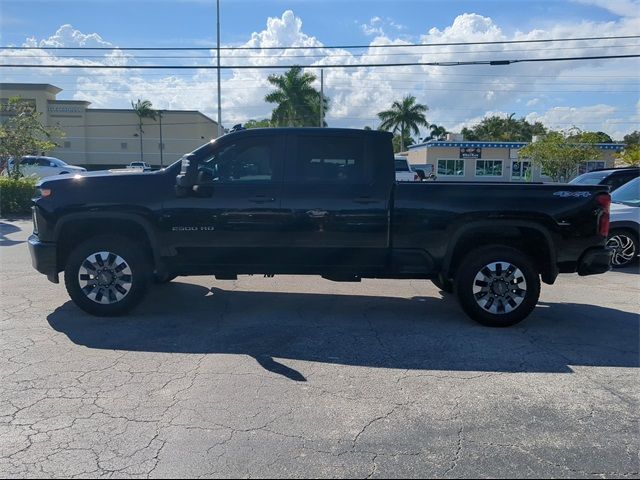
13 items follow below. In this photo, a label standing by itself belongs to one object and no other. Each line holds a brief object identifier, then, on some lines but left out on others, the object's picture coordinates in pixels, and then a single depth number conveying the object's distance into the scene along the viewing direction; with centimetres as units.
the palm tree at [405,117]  6106
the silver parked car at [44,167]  2745
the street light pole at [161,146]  6456
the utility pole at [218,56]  2679
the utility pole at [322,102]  4547
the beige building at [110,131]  6216
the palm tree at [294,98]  4753
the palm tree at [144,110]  6319
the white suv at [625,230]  931
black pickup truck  566
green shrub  1718
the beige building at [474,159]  4938
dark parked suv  1097
